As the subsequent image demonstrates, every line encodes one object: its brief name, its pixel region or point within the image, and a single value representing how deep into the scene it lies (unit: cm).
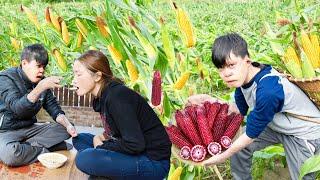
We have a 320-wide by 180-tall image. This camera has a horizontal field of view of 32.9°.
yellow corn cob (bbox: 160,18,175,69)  332
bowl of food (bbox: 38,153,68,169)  330
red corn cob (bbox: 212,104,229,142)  283
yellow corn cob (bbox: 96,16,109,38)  358
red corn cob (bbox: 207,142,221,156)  274
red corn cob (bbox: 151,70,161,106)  287
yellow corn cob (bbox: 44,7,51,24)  397
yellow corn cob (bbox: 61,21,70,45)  405
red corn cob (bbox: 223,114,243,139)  284
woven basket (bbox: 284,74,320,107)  266
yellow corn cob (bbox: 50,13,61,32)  401
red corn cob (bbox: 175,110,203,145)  280
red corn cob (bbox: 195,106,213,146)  279
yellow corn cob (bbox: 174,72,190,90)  319
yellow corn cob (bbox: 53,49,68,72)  413
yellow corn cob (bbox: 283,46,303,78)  281
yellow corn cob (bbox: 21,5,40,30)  424
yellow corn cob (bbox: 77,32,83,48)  407
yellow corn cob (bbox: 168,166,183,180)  292
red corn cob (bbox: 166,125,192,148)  282
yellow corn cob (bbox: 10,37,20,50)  476
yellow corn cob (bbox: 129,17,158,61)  337
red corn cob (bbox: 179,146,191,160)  274
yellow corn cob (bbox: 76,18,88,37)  392
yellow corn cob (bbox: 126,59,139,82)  329
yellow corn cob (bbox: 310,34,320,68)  284
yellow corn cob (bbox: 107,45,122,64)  345
